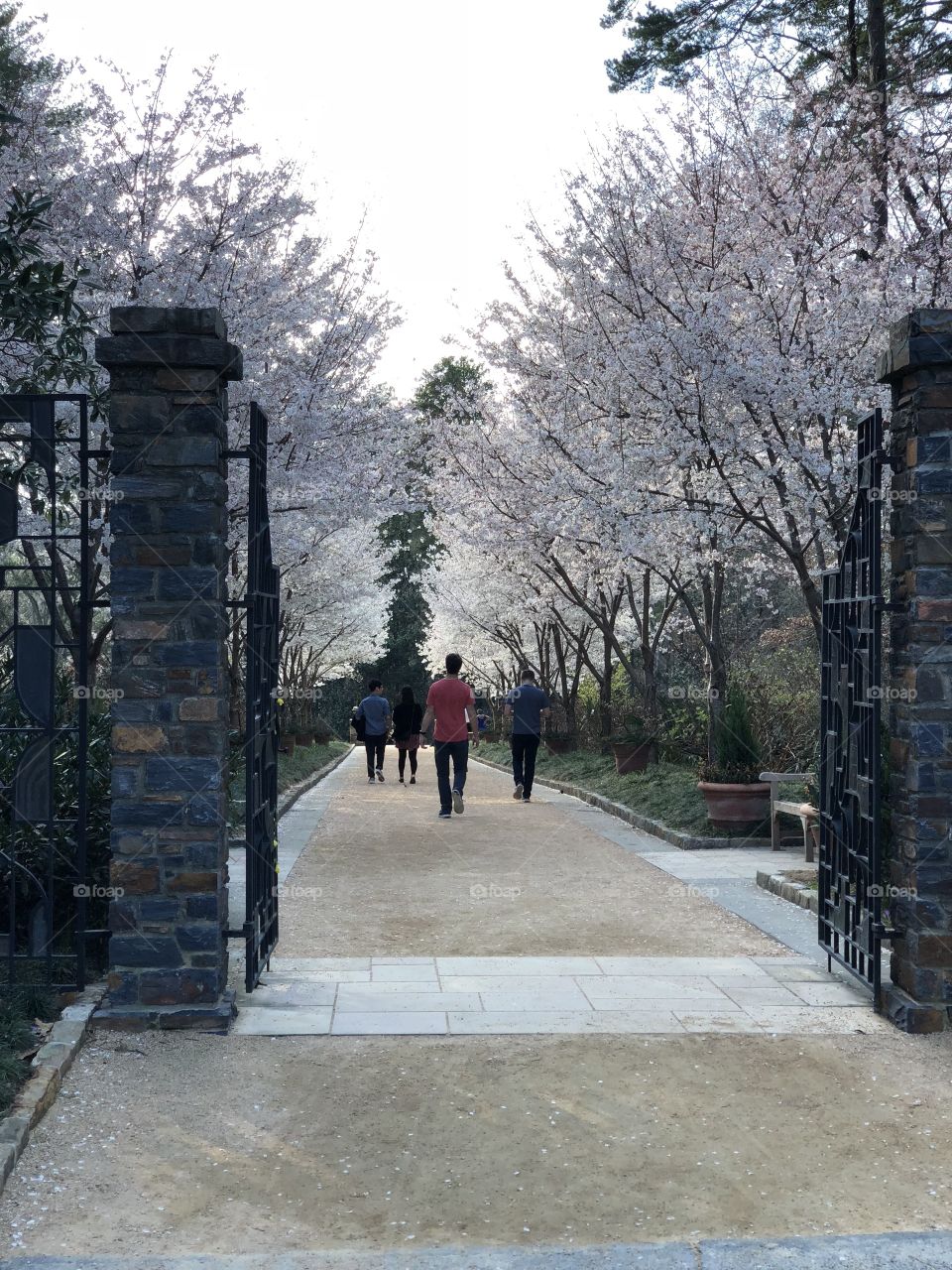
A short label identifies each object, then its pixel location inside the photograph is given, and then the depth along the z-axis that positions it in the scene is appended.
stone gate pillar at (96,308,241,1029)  5.99
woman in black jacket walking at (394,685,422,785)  21.48
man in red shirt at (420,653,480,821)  15.14
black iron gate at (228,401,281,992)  6.41
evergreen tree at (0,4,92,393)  6.20
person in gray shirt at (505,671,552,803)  16.78
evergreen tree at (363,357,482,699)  49.59
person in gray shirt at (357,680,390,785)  20.89
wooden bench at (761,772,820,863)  11.10
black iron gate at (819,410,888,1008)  6.35
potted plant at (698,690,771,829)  13.04
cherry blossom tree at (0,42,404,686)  12.03
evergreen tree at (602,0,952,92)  14.05
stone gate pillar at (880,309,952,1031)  6.06
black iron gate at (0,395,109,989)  6.11
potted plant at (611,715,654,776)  19.28
